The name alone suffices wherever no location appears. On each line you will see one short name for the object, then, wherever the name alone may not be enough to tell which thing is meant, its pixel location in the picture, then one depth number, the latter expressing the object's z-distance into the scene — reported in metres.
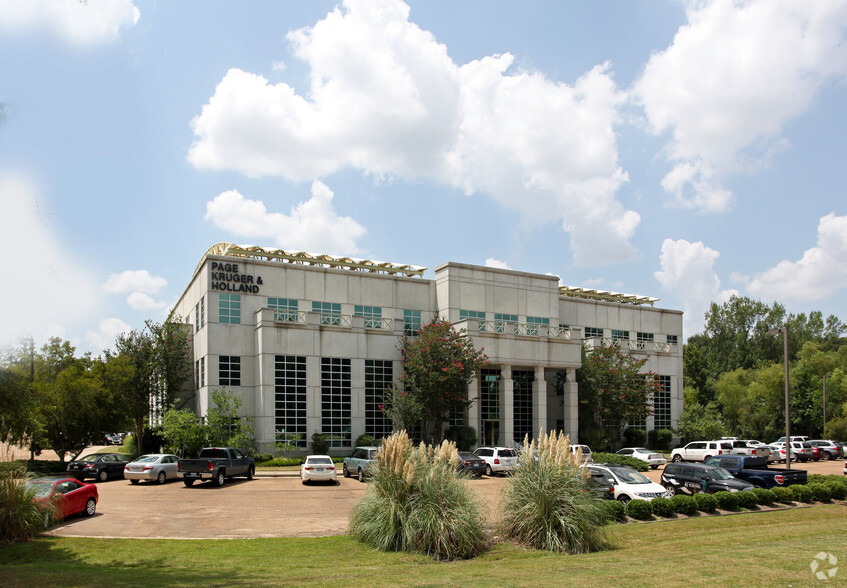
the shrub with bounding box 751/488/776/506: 23.16
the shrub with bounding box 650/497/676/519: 20.66
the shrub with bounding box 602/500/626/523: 19.13
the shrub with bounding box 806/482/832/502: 25.00
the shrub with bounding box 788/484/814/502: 24.47
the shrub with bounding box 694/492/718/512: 21.64
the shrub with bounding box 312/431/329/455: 41.53
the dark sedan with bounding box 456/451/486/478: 33.22
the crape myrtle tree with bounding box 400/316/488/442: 41.44
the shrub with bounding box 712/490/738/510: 22.11
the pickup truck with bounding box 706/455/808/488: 26.47
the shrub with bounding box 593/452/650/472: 37.80
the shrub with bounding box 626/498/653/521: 20.13
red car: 19.58
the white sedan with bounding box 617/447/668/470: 41.44
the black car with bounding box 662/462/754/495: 24.84
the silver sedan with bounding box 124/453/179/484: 31.72
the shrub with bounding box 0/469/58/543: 16.77
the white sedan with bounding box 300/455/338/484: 31.55
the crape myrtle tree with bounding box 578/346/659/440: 49.78
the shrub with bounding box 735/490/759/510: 22.52
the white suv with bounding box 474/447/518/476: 35.59
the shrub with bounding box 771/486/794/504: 23.92
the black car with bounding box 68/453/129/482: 33.06
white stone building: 42.69
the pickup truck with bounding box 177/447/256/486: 30.28
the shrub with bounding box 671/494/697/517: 21.03
